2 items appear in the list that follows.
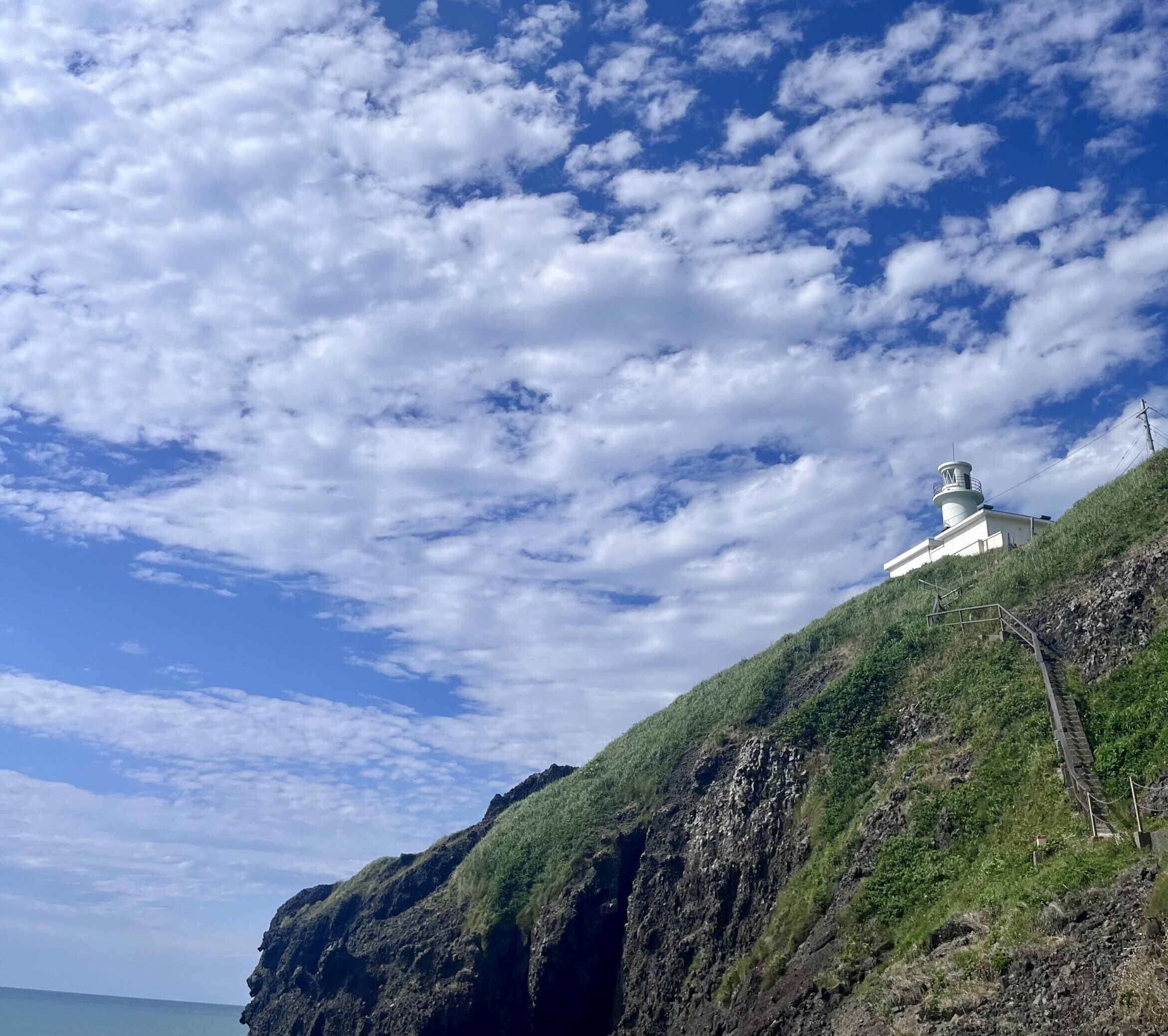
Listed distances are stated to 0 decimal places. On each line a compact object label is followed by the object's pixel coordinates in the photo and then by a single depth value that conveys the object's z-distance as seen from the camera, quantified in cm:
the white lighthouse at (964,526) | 4491
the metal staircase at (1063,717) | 2161
